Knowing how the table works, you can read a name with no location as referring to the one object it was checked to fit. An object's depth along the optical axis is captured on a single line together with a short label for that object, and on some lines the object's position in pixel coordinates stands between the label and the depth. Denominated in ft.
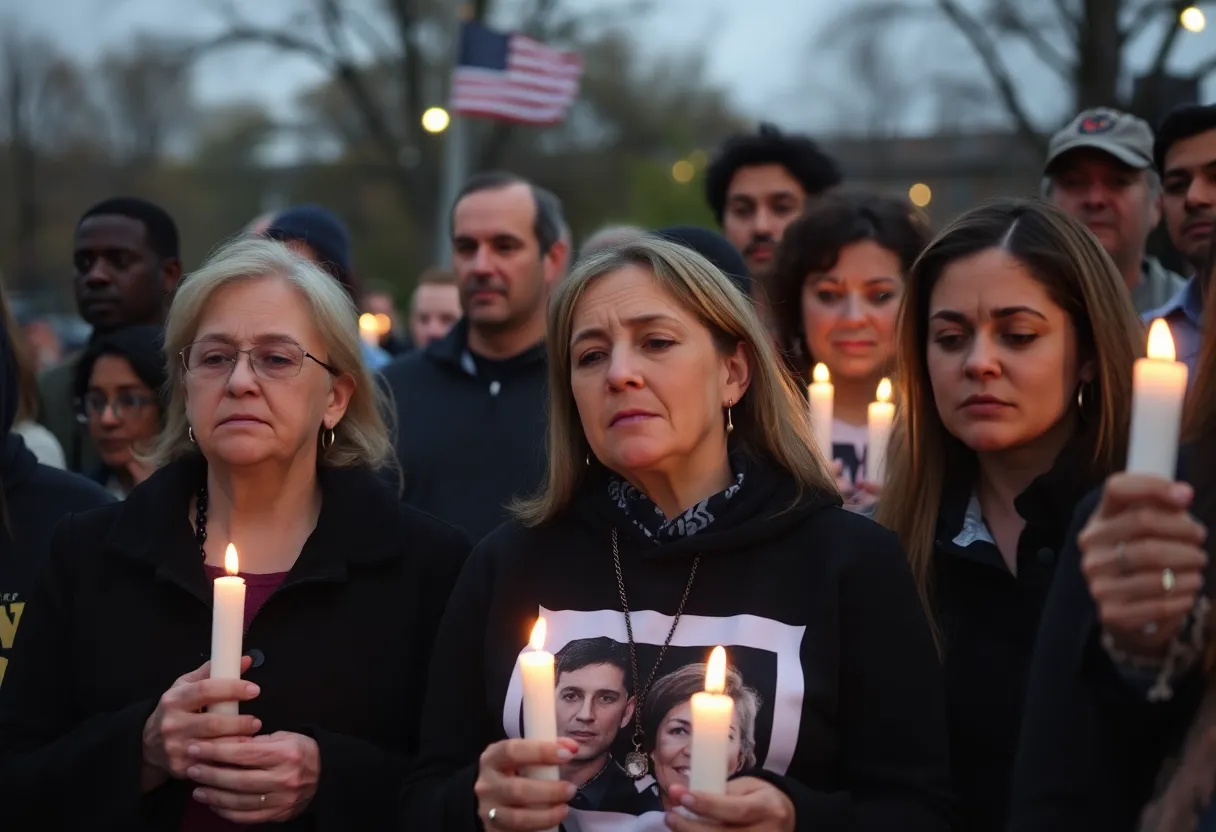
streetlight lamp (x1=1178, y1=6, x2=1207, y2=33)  42.16
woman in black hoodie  9.37
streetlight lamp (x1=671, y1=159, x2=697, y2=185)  113.70
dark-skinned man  20.31
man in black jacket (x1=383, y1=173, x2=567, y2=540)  17.84
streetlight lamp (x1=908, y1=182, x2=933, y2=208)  118.52
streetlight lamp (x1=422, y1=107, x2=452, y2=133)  41.42
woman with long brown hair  10.62
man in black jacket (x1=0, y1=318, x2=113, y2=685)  12.89
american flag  44.78
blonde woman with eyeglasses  10.52
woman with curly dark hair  15.64
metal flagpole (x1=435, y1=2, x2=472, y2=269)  61.93
